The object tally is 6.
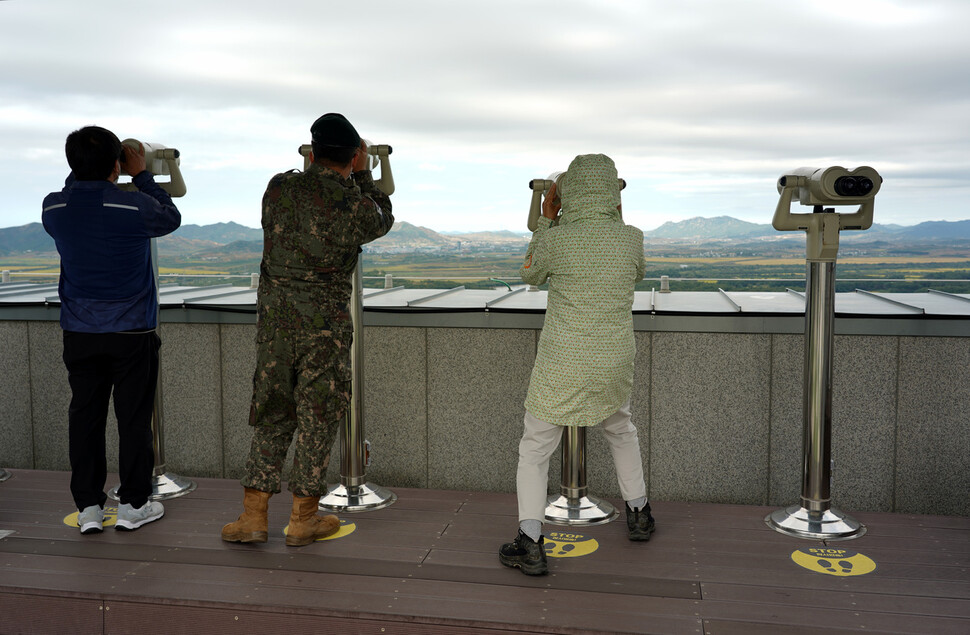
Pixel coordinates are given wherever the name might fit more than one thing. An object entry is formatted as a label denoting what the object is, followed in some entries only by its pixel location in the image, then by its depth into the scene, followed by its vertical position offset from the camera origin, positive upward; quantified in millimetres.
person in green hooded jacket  2504 -224
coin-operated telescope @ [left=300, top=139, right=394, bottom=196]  3089 +445
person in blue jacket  2725 -154
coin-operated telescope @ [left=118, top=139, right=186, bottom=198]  3162 +446
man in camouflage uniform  2572 -195
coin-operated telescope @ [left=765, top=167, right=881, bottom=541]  2801 -269
